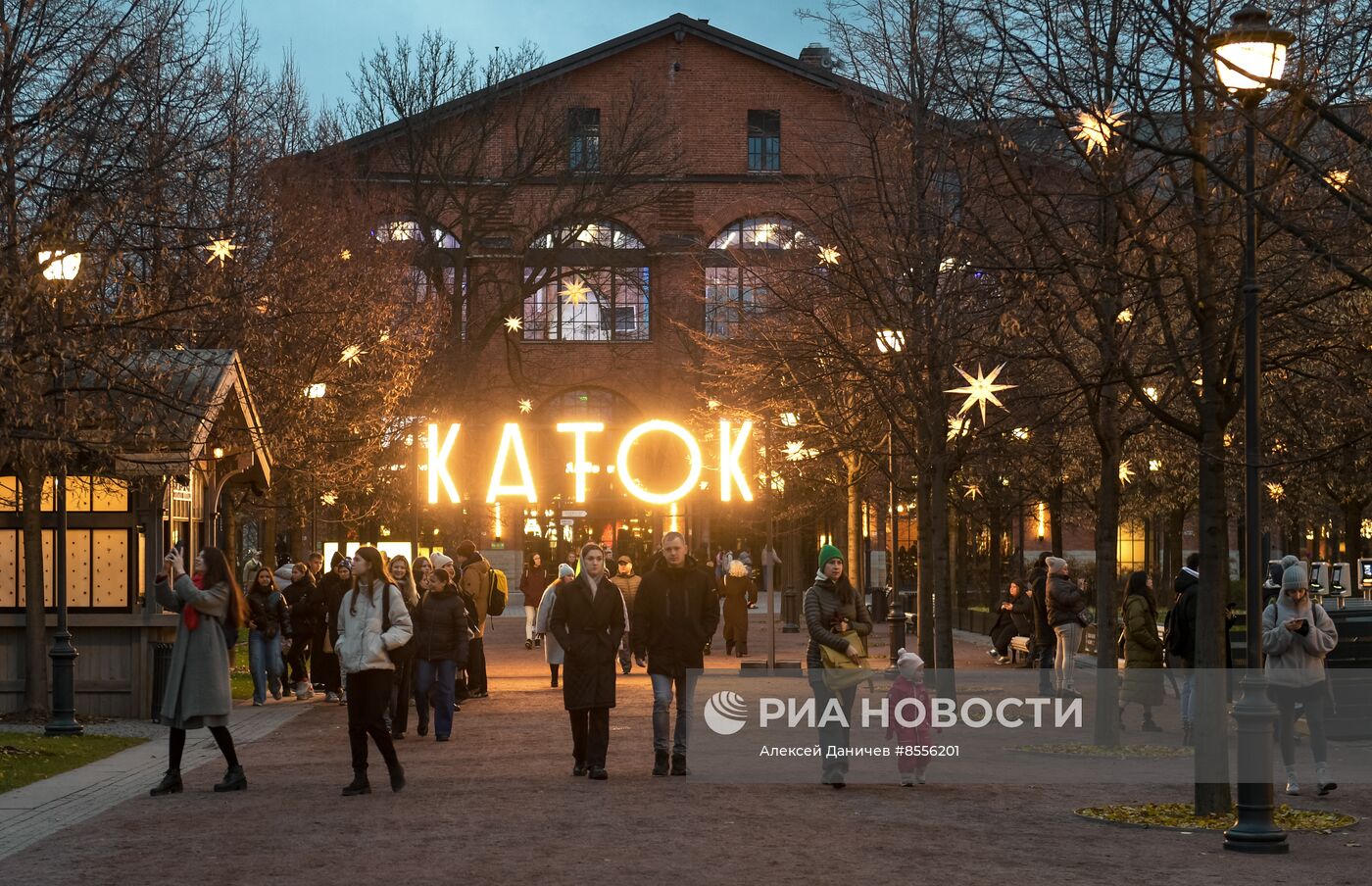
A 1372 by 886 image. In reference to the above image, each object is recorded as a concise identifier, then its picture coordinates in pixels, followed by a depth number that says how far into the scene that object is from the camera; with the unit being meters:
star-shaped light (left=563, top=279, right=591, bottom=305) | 54.64
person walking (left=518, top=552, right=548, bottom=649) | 35.28
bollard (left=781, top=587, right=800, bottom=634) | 43.38
